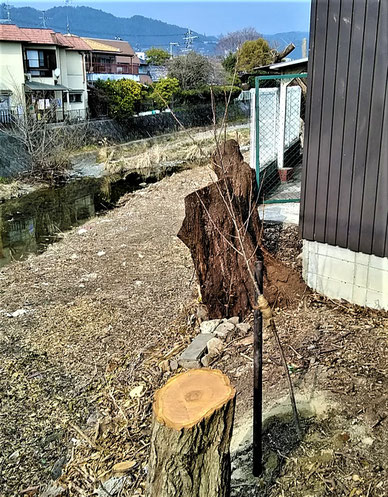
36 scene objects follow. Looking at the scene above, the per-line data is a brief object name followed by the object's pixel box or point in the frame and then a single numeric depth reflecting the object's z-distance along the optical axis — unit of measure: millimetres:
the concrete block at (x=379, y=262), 4450
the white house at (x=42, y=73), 22969
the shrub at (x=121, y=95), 27578
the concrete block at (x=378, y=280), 4492
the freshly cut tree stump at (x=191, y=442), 2262
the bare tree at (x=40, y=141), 18250
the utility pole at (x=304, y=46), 14186
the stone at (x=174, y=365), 4445
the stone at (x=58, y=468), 3673
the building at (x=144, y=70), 46969
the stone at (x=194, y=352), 4379
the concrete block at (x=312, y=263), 4988
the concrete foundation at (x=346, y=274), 4536
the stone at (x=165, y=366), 4492
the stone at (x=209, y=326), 4855
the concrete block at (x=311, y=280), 5051
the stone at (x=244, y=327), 4691
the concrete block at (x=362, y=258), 4578
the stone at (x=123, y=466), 3328
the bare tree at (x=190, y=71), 34250
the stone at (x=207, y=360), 4361
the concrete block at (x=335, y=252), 4703
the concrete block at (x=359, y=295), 4672
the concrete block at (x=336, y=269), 4746
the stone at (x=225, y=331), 4652
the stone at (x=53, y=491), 3367
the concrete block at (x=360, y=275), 4621
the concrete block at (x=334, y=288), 4797
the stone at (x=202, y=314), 5169
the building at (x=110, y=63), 38500
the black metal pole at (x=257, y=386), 2707
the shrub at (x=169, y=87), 30438
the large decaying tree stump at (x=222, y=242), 4781
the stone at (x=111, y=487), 3184
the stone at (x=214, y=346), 4454
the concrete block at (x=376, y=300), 4535
